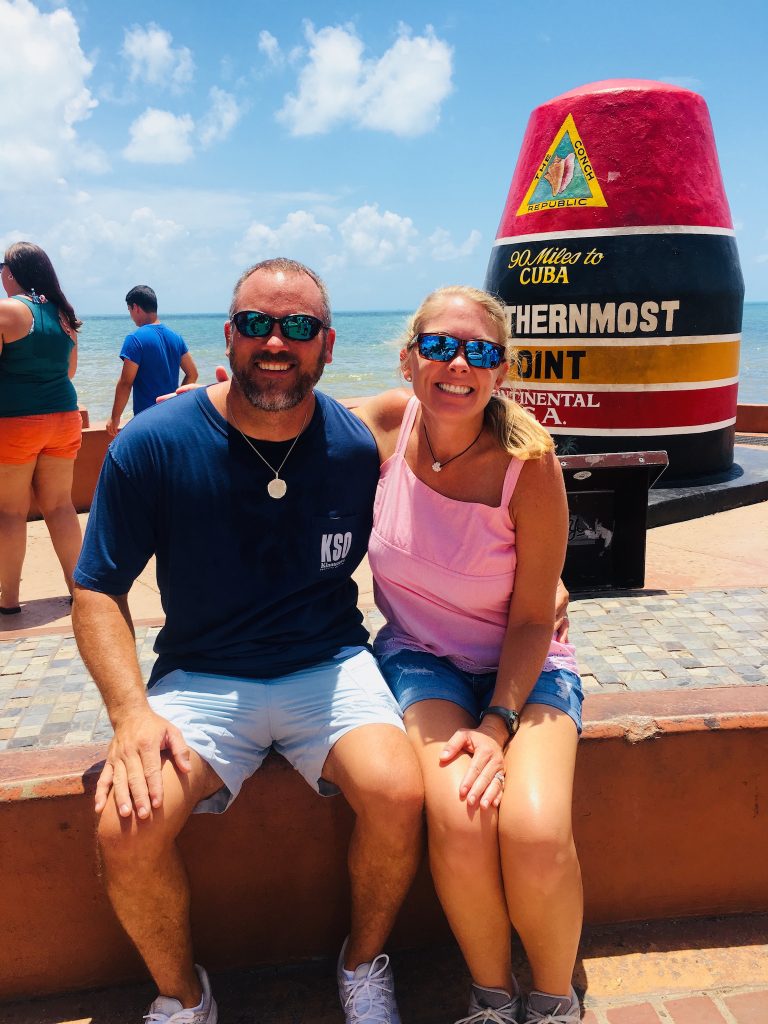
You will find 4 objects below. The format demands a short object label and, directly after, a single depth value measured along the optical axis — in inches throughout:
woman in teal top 171.8
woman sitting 74.2
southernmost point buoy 219.6
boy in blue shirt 245.0
